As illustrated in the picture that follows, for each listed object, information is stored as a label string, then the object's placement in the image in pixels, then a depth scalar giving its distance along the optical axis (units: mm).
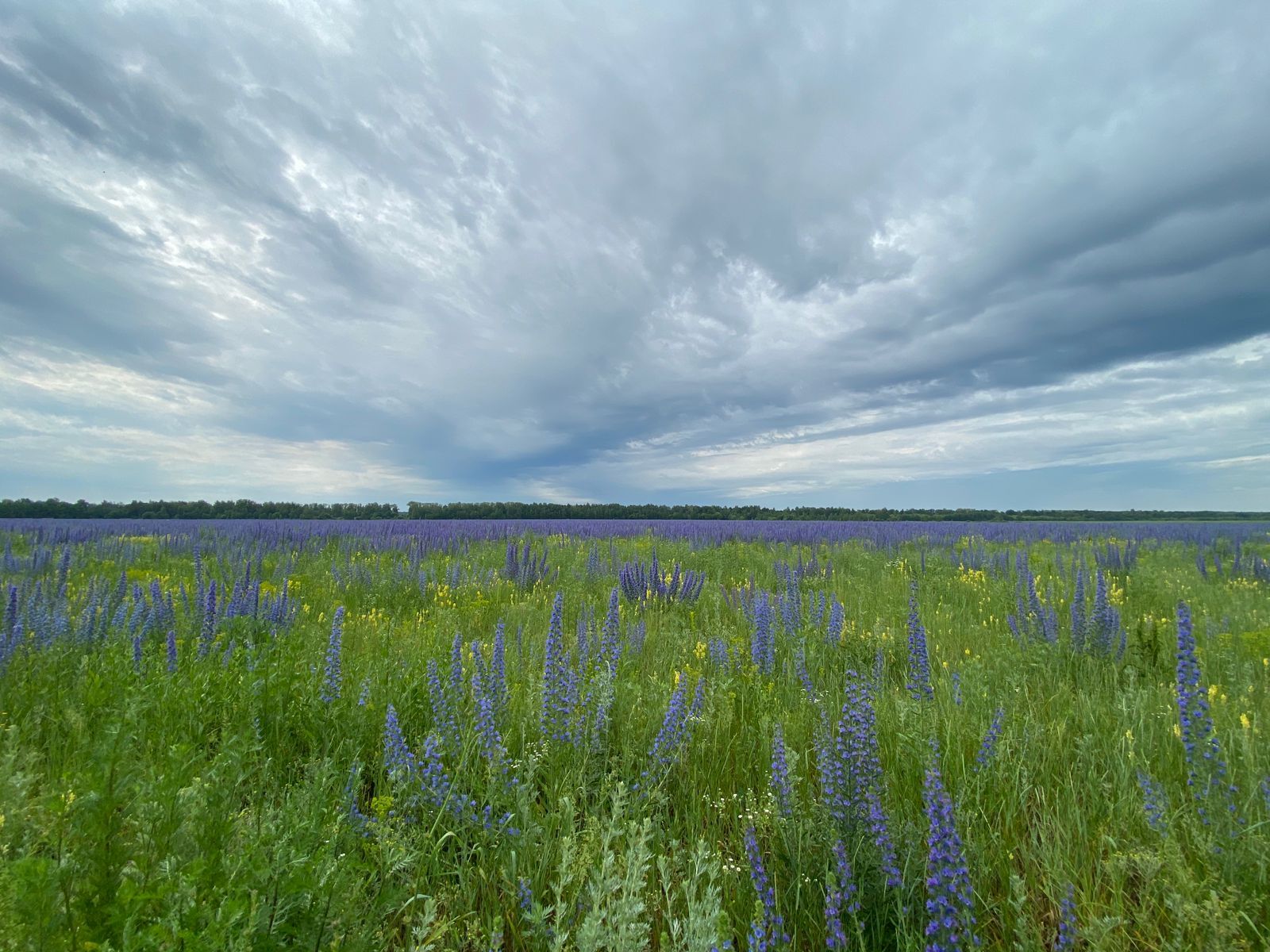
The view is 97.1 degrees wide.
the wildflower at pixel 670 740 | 2588
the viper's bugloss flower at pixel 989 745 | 2514
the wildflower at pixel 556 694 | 2824
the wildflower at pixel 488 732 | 2392
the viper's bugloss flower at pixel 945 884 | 1573
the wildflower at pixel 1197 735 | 2088
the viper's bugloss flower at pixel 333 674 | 3105
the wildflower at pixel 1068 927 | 1569
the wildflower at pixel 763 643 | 4133
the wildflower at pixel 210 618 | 4637
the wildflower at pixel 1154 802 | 2080
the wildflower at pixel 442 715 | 2764
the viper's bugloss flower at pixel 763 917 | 1573
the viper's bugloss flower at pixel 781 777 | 2152
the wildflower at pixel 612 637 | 3686
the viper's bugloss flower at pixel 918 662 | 3008
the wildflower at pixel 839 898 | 1610
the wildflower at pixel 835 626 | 4746
